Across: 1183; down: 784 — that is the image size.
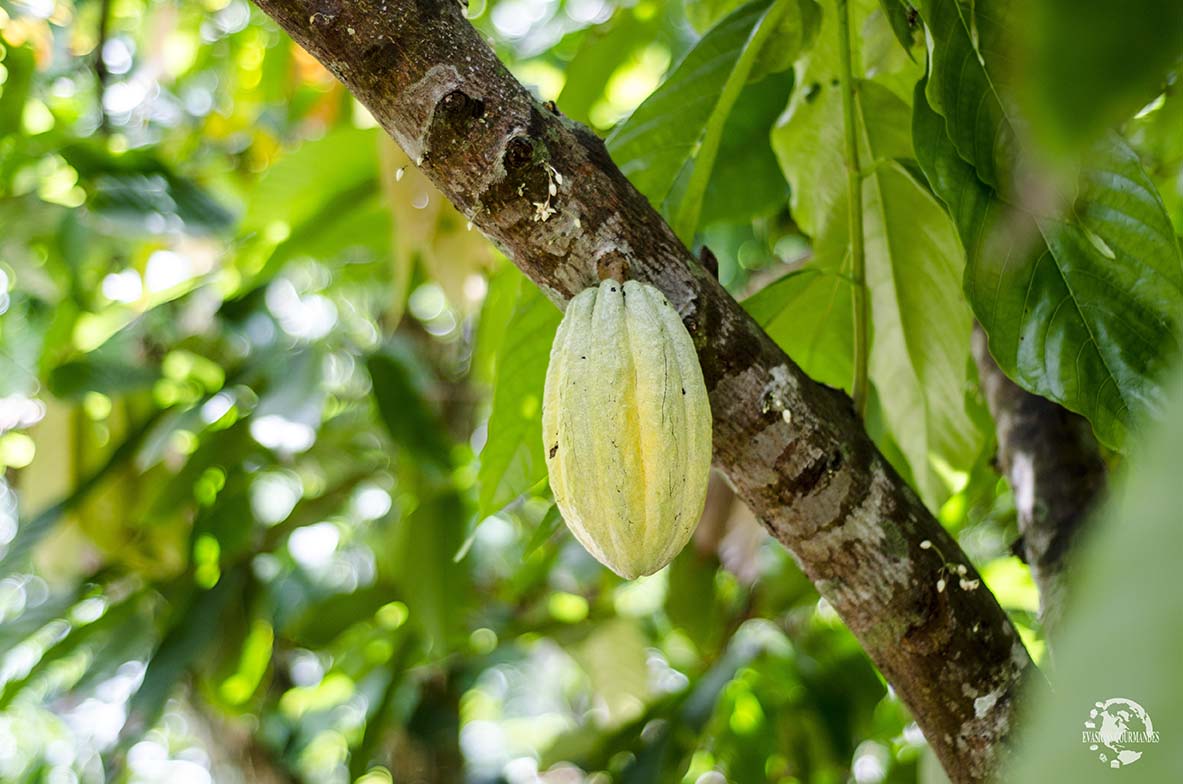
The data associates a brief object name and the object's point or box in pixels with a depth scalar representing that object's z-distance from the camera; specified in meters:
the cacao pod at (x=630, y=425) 0.72
